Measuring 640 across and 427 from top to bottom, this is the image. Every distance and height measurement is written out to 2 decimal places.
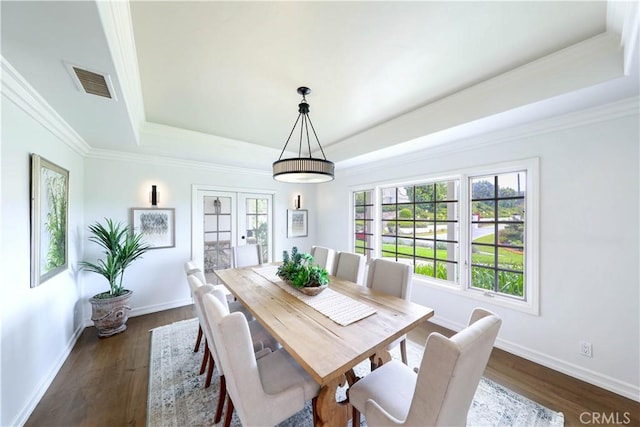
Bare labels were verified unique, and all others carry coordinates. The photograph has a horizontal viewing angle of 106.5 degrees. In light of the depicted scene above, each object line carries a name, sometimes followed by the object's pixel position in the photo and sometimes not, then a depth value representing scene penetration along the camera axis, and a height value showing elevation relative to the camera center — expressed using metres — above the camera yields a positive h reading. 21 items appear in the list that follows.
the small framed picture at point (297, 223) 5.05 -0.20
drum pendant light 2.10 +0.40
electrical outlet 2.10 -1.20
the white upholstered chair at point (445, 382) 0.90 -0.68
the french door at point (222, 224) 4.00 -0.20
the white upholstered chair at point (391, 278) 2.16 -0.63
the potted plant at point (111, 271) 2.83 -0.72
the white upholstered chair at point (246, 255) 3.59 -0.65
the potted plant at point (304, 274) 2.09 -0.55
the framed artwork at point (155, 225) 3.49 -0.17
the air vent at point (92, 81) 1.52 +0.91
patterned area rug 1.68 -1.46
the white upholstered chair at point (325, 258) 3.19 -0.62
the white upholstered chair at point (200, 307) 1.72 -0.99
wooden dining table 1.22 -0.72
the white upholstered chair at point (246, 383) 1.17 -0.88
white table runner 1.65 -0.71
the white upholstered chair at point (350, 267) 2.76 -0.63
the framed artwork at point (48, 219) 1.90 -0.05
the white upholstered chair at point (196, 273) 2.06 -0.53
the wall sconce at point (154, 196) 3.58 +0.26
